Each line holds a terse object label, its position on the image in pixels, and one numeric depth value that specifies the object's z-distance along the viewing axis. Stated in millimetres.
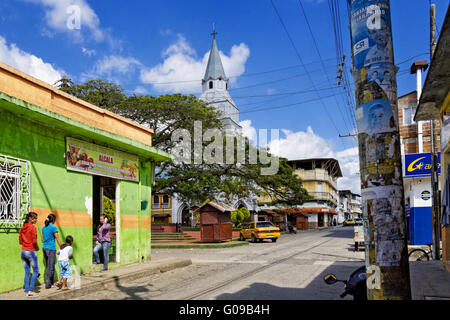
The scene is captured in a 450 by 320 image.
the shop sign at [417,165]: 19230
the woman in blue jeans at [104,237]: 11219
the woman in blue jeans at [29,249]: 7906
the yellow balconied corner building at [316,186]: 65688
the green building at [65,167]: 8383
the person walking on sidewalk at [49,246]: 8625
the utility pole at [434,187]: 13700
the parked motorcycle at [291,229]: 42194
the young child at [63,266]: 8617
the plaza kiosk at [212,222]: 24984
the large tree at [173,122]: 26906
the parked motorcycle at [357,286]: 5516
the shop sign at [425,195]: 20594
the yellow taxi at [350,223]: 75162
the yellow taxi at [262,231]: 26688
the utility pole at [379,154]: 3438
